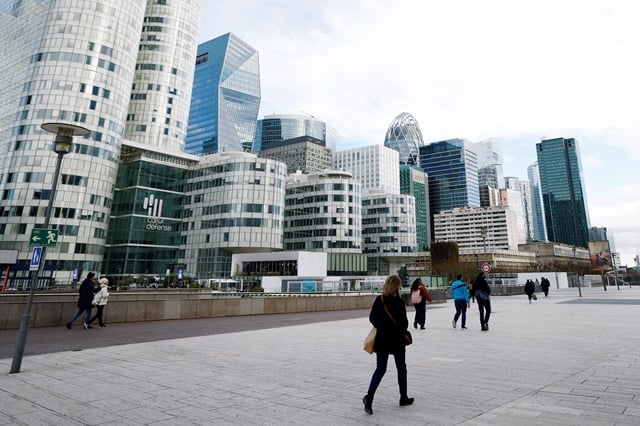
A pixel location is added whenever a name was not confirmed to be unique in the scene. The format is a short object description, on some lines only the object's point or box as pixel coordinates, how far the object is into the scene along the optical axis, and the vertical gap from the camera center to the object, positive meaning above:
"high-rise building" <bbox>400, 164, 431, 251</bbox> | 190.60 +24.93
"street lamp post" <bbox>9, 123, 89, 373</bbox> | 7.29 +2.79
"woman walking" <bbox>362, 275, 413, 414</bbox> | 5.17 -0.61
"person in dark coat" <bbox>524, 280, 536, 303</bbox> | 29.45 +0.12
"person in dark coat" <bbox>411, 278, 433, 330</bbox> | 14.30 -0.51
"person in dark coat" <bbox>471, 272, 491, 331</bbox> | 13.62 -0.21
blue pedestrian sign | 8.79 +0.47
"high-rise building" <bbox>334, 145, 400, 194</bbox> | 197.88 +53.77
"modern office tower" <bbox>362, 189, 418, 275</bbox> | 110.62 +17.25
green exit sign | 8.30 +0.91
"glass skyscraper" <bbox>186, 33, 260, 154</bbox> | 164.75 +85.62
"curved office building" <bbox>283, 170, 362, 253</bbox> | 93.62 +17.89
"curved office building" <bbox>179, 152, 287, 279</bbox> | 78.19 +14.63
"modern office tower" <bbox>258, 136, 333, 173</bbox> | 194.62 +66.12
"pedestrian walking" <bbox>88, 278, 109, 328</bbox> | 14.80 -0.76
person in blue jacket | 14.30 -0.31
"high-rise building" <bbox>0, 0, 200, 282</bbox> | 66.69 +31.05
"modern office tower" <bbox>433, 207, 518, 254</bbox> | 170.74 +19.51
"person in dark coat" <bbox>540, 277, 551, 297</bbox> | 38.61 +0.61
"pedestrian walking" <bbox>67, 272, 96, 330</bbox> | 14.07 -0.59
